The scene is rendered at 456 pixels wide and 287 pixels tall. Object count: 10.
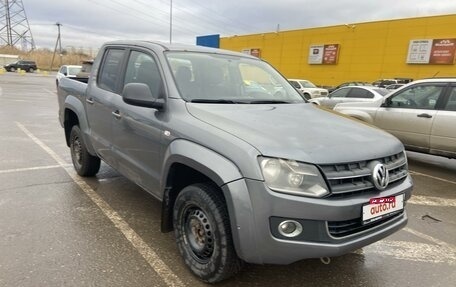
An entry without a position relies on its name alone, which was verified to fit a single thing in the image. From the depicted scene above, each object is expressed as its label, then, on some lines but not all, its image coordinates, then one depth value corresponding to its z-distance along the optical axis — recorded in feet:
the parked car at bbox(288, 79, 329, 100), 73.10
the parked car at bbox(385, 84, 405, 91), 62.98
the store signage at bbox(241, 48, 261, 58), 140.04
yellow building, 89.15
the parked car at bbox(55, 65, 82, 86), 73.08
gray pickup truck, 8.14
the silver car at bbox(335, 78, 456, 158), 21.89
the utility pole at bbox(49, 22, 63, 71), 247.54
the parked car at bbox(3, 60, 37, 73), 173.68
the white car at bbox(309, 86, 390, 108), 40.37
